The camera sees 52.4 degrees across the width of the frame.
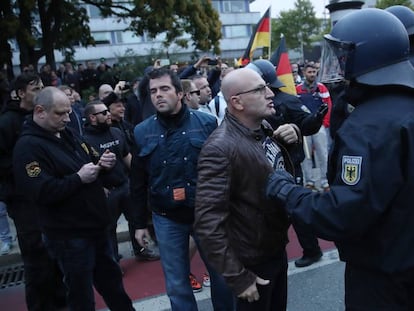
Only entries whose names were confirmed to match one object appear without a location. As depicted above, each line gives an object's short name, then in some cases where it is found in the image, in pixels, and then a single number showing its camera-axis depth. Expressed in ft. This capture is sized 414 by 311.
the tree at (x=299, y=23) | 152.22
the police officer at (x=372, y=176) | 5.03
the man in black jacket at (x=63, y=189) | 8.87
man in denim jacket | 9.33
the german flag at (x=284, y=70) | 17.49
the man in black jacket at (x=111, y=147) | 13.69
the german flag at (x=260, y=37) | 24.54
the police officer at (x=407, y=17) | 10.64
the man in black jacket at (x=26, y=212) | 11.23
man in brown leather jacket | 6.64
